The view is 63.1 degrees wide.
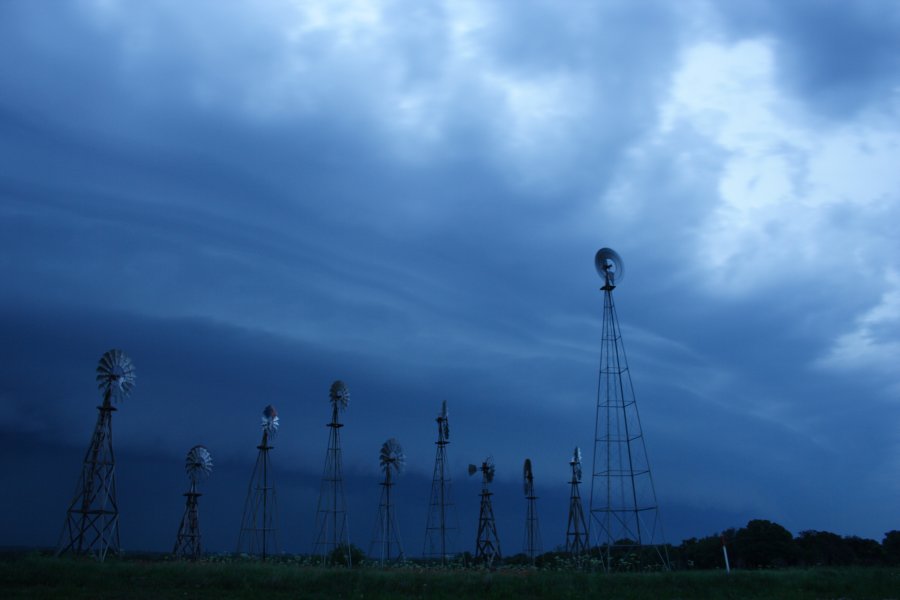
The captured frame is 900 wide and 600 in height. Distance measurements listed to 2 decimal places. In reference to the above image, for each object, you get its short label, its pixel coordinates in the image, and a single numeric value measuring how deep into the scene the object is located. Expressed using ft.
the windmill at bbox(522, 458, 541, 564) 249.96
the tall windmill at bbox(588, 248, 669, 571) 161.48
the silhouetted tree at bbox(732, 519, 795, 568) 267.18
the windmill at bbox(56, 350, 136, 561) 166.61
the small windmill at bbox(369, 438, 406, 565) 227.61
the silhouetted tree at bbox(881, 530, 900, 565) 262.34
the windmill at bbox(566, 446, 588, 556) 242.58
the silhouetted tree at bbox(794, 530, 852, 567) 252.42
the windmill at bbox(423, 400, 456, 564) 220.23
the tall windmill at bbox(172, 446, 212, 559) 220.43
